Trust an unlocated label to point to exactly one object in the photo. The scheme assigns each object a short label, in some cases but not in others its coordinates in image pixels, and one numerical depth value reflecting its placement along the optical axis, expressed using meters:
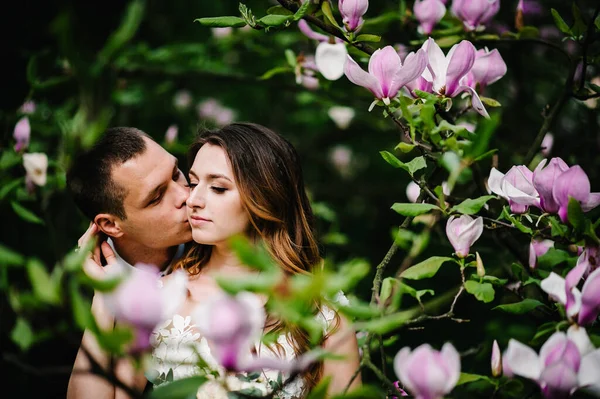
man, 1.79
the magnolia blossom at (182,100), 3.79
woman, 1.65
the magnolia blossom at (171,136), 2.28
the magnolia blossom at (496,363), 1.17
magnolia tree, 0.80
